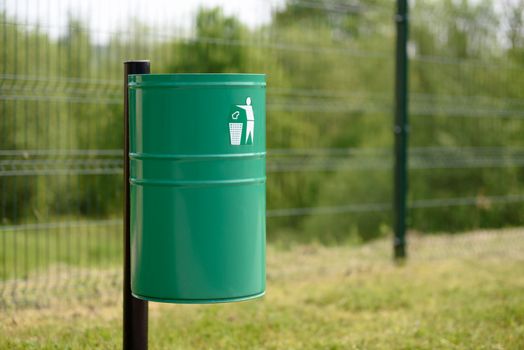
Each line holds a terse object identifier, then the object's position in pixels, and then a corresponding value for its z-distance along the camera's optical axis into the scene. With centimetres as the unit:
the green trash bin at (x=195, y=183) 344
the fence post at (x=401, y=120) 762
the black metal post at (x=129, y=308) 376
